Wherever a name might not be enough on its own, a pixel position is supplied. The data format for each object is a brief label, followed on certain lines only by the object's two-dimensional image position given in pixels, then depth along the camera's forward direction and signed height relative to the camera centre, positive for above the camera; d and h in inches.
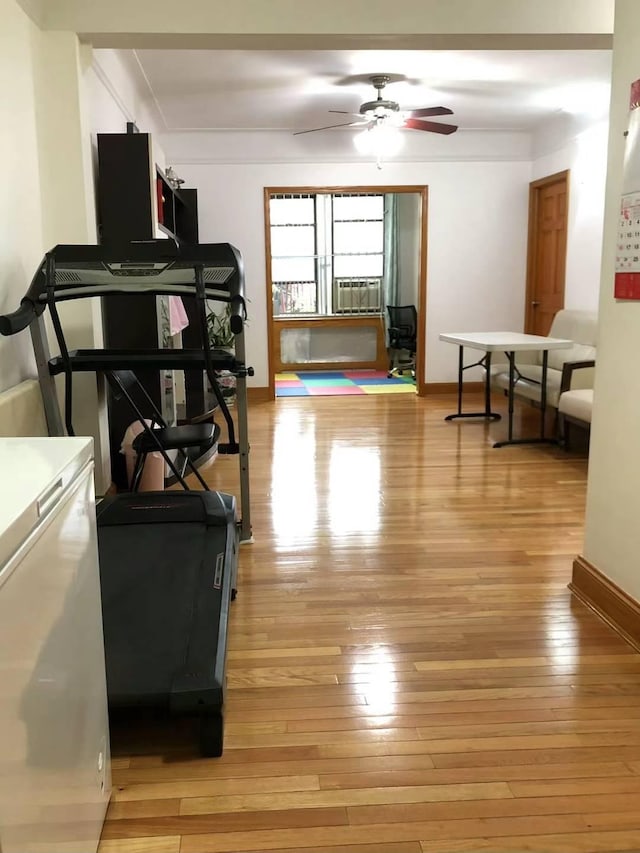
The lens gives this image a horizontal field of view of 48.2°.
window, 394.6 +19.3
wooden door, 274.4 +14.7
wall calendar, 94.0 +9.1
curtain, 390.0 +21.2
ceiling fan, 212.4 +52.8
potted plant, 272.1 -18.7
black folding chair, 133.7 -27.2
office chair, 372.5 -22.3
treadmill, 74.7 -37.0
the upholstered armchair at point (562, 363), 216.5 -25.0
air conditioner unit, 401.1 -2.7
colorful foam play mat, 327.6 -45.5
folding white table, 212.8 -16.9
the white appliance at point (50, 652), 39.1 -22.8
